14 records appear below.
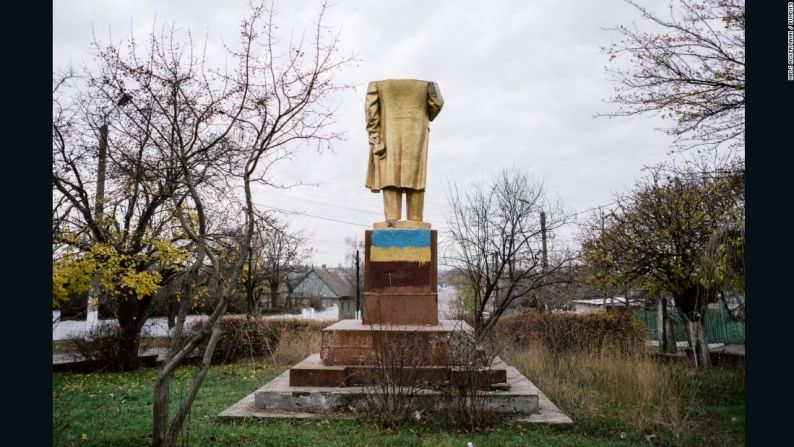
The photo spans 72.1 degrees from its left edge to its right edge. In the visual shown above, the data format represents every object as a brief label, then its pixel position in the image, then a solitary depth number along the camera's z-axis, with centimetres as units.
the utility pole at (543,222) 1754
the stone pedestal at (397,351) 663
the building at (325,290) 4512
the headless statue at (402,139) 879
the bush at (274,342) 1497
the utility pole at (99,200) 1184
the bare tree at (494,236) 1487
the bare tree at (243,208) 429
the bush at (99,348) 1420
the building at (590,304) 2871
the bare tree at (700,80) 757
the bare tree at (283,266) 2647
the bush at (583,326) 1479
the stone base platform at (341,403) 664
